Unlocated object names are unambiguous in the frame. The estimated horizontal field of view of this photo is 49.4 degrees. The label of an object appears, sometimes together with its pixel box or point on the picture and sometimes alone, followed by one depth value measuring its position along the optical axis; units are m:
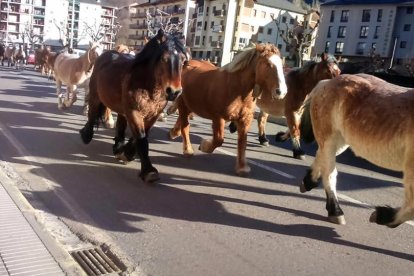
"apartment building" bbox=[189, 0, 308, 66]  72.44
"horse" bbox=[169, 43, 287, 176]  6.22
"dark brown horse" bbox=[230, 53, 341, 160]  8.28
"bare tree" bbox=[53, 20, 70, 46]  71.88
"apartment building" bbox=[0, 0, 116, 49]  109.12
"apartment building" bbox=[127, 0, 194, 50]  84.82
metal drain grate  3.54
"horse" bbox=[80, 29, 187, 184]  5.66
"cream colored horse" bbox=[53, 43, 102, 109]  11.52
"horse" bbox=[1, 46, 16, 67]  37.91
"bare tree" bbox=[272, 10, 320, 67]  21.92
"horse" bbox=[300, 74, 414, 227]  3.97
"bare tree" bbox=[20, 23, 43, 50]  74.43
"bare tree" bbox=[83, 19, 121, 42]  56.72
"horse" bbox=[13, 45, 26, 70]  37.91
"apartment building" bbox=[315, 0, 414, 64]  61.12
